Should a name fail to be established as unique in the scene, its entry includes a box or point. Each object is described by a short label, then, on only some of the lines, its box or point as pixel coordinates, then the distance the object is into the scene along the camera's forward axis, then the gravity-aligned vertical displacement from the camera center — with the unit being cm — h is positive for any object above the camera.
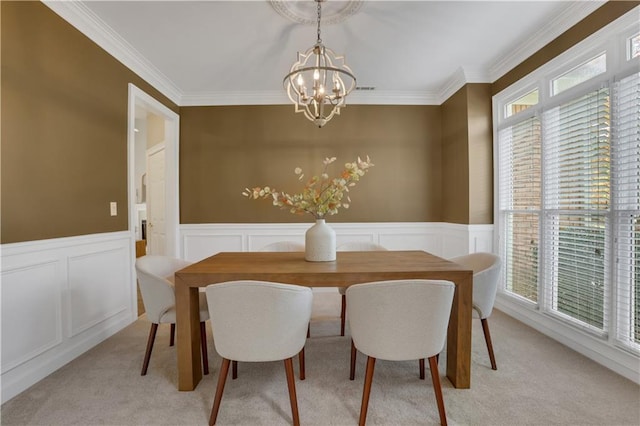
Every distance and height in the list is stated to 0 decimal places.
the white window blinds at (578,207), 218 +1
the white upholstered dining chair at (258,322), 142 -56
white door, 457 +18
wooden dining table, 176 -42
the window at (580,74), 221 +109
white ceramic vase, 212 -24
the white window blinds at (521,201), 285 +8
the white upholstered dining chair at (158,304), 190 -62
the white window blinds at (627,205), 196 +2
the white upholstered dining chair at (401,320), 142 -56
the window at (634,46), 195 +109
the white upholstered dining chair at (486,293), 199 -58
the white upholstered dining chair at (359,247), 280 -35
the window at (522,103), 292 +111
